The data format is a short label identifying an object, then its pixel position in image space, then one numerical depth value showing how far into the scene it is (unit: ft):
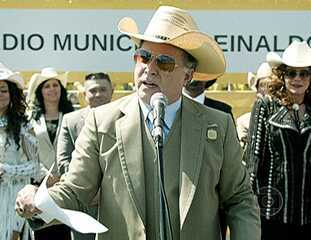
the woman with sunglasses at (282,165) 36.33
